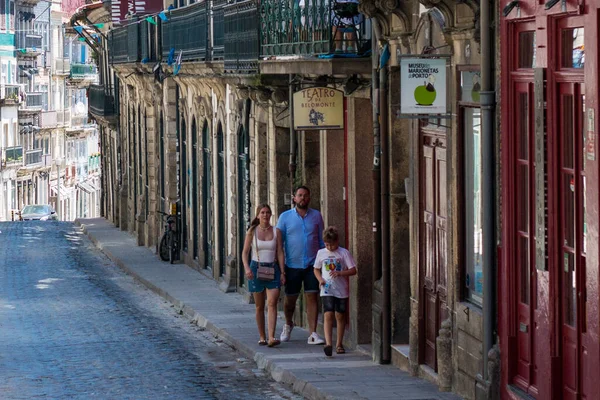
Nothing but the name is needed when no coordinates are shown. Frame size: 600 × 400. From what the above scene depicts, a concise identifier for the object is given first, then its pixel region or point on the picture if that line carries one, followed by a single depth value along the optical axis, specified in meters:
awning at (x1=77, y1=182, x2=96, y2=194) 97.06
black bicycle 31.70
